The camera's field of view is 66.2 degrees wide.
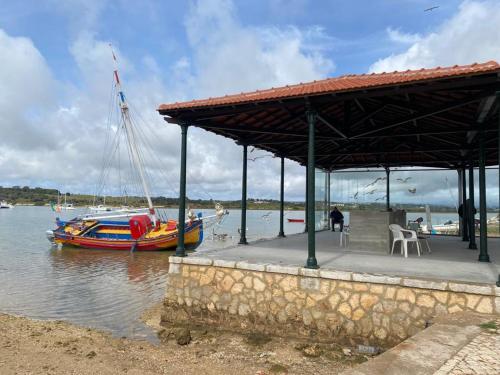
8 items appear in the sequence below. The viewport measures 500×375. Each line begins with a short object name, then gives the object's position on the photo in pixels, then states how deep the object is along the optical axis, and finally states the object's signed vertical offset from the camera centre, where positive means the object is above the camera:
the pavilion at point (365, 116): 5.56 +1.78
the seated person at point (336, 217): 14.08 -0.29
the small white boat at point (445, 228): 16.34 -0.76
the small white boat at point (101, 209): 29.05 -0.35
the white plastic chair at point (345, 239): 9.11 -0.72
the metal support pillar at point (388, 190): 13.75 +0.72
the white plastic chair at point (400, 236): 7.28 -0.50
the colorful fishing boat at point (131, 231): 22.84 -1.64
